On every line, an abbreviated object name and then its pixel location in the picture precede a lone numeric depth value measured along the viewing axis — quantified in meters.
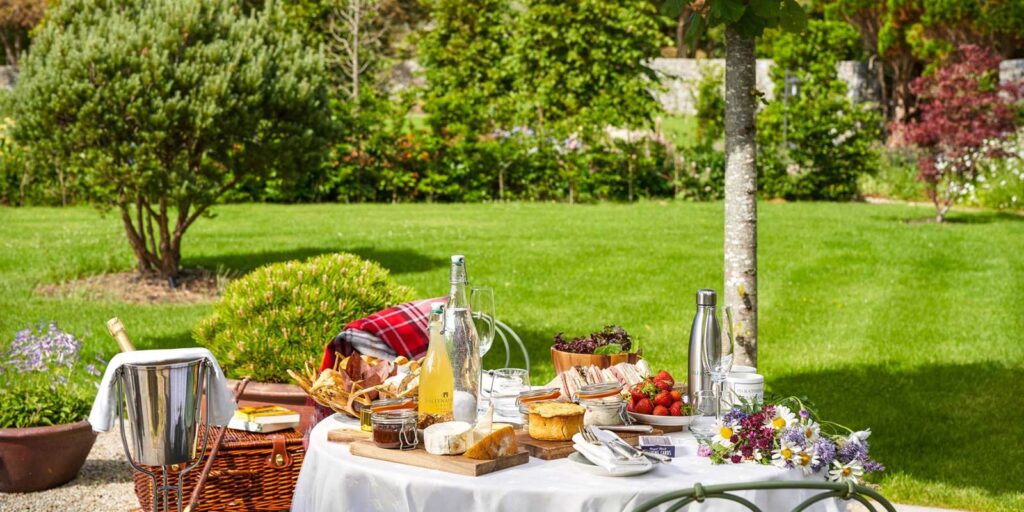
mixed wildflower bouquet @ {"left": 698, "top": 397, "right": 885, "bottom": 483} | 2.66
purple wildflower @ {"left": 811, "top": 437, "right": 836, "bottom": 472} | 2.64
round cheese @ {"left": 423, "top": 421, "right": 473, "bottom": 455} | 2.66
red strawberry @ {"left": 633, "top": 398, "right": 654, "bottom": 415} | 3.06
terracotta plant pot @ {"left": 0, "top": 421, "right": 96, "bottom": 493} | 4.77
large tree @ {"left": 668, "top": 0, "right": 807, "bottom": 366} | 4.82
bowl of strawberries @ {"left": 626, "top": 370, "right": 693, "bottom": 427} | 3.03
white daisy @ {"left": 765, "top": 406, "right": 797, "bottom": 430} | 2.72
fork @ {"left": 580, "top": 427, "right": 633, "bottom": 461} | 2.58
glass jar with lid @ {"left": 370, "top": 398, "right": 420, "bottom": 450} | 2.73
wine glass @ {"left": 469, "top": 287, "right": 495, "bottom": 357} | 3.04
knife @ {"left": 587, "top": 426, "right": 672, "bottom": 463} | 2.60
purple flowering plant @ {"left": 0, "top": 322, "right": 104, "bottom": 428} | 4.86
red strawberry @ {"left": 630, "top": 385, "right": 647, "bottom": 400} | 3.09
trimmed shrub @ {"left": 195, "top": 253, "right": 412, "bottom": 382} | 5.25
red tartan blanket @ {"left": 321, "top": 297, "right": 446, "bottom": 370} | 4.34
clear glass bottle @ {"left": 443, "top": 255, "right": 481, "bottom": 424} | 2.97
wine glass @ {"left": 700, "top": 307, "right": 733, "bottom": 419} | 3.10
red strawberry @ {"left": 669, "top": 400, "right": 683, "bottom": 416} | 3.06
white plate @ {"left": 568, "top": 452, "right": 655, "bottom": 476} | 2.54
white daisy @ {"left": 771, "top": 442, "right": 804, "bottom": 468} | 2.66
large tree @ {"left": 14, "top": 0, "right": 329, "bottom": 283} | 8.67
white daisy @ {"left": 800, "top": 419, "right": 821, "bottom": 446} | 2.68
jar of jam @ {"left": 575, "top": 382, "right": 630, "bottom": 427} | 2.97
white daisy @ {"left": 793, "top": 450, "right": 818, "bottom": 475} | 2.65
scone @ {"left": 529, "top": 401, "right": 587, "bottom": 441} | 2.88
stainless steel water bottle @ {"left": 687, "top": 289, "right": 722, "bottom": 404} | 3.10
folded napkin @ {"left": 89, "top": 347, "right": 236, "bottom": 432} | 3.12
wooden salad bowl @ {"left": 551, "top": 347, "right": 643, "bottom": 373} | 3.42
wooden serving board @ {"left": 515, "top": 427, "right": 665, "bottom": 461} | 2.75
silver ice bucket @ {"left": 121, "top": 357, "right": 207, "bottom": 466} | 3.06
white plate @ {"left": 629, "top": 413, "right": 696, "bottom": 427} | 3.02
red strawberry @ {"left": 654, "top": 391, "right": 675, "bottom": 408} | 3.08
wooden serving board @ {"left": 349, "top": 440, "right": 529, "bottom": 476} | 2.56
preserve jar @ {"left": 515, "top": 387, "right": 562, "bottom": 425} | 3.06
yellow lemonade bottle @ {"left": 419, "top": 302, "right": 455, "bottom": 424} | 2.93
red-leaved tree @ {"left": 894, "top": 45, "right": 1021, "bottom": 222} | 14.97
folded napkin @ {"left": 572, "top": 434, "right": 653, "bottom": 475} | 2.54
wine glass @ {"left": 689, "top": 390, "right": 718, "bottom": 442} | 3.10
